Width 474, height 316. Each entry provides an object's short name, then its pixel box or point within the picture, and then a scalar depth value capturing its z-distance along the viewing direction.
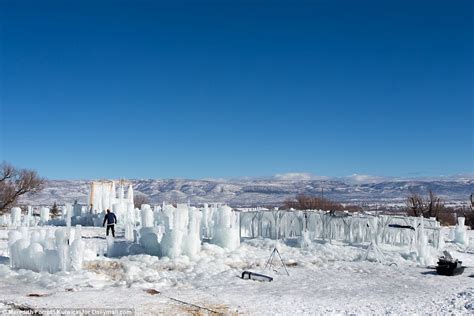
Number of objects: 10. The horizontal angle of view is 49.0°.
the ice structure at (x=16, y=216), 34.19
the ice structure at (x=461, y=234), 30.65
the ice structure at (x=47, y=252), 17.25
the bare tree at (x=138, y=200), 89.25
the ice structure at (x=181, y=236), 20.95
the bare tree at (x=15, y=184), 48.72
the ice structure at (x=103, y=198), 36.12
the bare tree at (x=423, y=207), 55.88
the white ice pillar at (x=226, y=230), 23.31
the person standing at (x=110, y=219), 25.17
